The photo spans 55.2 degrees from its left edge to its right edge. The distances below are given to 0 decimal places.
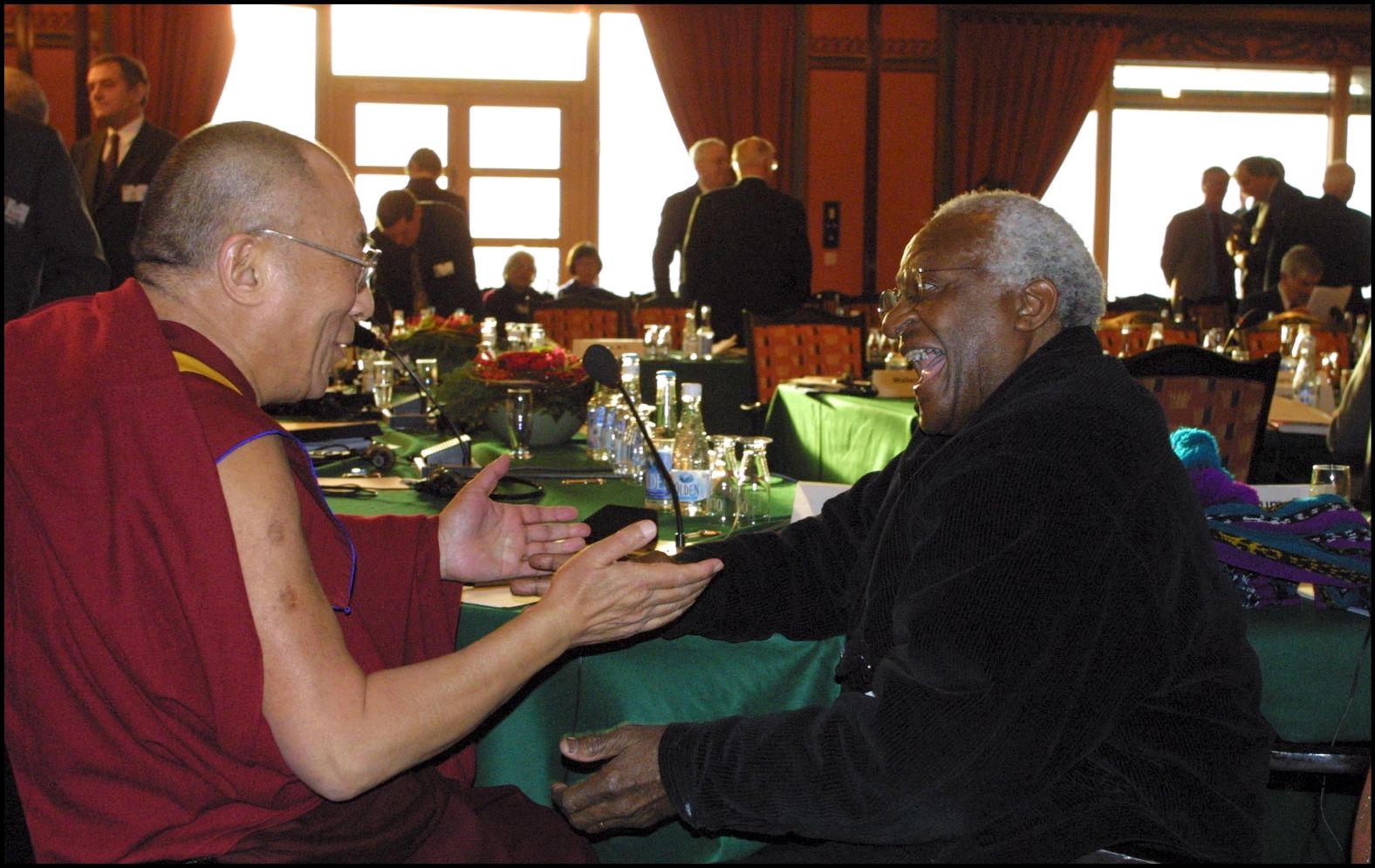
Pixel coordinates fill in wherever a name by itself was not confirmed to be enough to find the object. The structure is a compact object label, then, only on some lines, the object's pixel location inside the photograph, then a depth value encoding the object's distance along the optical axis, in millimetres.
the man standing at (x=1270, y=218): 8297
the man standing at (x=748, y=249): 6598
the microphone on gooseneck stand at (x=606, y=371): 1988
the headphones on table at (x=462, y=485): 2512
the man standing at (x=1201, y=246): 9500
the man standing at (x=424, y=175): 7418
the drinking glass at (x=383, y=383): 3838
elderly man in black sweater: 1261
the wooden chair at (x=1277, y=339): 5742
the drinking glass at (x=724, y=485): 2334
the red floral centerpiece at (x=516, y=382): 3180
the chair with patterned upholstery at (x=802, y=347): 5691
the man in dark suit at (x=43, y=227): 3711
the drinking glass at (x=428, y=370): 3949
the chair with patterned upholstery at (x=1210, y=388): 3195
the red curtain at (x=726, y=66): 9750
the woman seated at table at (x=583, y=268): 8820
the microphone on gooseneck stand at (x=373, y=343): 2754
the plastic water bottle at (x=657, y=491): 2420
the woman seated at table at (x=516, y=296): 8086
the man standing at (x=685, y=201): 7215
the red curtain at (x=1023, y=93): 10055
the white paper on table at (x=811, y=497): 2287
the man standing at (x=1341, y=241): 8188
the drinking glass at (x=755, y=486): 2375
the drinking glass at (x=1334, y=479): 2412
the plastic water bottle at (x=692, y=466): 2367
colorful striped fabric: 1798
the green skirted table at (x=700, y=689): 1705
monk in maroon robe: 1115
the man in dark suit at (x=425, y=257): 6449
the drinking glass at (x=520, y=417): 3154
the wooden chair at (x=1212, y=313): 8289
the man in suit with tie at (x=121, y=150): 4941
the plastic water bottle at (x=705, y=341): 6016
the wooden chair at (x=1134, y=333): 6219
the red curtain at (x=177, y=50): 9133
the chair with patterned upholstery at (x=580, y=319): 7586
